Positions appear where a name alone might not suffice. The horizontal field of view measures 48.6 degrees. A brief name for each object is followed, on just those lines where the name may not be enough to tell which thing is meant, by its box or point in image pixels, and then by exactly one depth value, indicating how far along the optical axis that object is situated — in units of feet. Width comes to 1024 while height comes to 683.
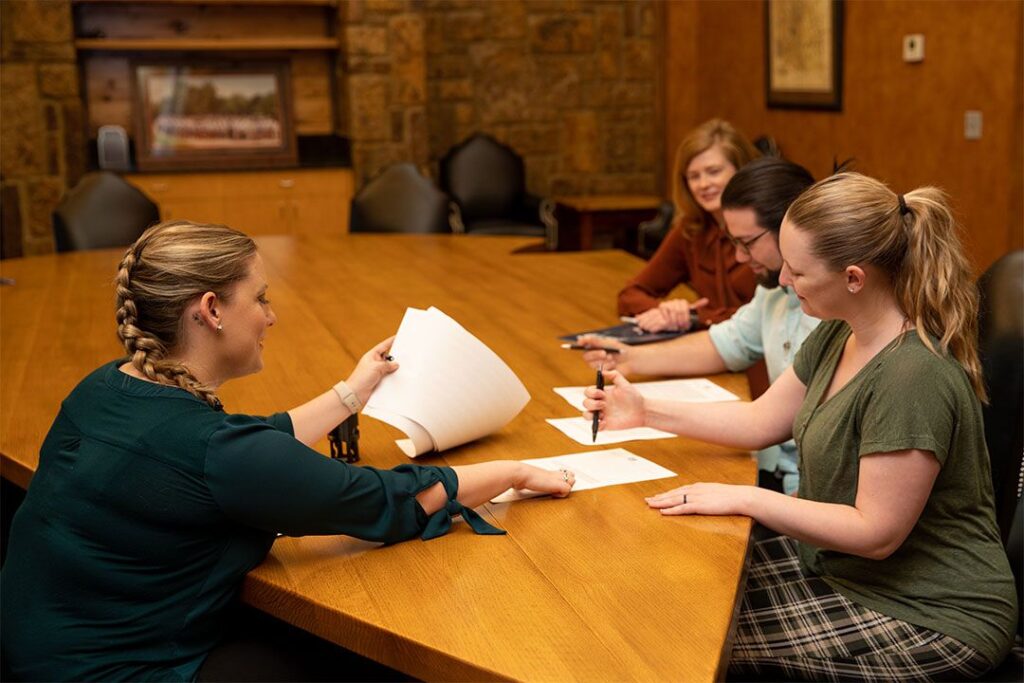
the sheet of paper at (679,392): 7.48
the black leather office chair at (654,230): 19.88
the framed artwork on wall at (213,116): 21.30
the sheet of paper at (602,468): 5.87
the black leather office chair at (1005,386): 6.05
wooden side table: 21.35
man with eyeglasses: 7.59
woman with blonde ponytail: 5.21
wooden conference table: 4.23
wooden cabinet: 20.83
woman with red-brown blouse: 9.83
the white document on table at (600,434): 6.64
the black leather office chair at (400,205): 15.96
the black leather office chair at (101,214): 14.89
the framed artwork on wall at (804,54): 18.48
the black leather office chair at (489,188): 22.16
